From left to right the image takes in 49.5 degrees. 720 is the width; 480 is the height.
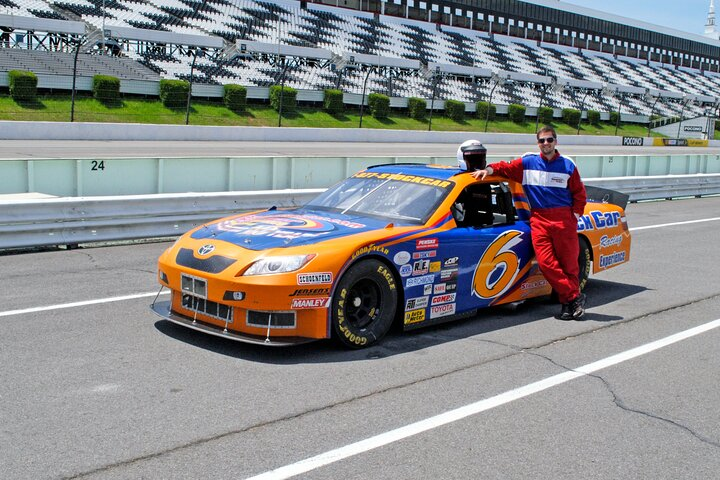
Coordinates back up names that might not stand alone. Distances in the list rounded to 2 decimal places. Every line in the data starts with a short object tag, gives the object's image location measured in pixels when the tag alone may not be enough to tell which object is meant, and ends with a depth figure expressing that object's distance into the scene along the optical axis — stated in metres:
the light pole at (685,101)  73.68
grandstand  45.44
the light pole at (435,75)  49.63
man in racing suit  7.25
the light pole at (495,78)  65.85
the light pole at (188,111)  35.48
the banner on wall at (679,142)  65.47
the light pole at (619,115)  65.68
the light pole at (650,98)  74.03
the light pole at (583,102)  69.50
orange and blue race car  5.67
